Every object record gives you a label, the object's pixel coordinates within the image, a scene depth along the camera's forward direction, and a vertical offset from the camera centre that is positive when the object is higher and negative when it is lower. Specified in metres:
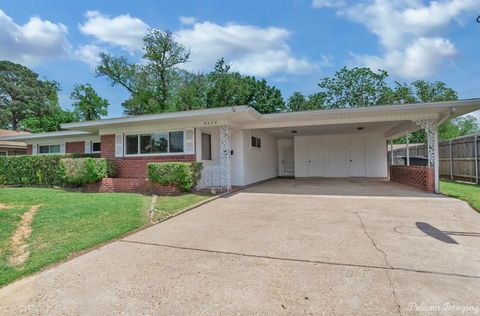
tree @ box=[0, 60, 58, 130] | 33.25 +8.65
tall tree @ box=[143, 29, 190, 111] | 24.61 +9.63
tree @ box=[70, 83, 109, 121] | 27.97 +6.45
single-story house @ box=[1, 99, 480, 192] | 9.09 +1.04
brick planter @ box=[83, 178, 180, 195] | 9.42 -0.86
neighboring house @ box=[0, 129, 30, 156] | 18.37 +1.19
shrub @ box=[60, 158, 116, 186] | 10.41 -0.22
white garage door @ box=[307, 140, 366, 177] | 15.14 +0.06
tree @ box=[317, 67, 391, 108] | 32.66 +8.77
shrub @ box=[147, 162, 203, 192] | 8.98 -0.38
